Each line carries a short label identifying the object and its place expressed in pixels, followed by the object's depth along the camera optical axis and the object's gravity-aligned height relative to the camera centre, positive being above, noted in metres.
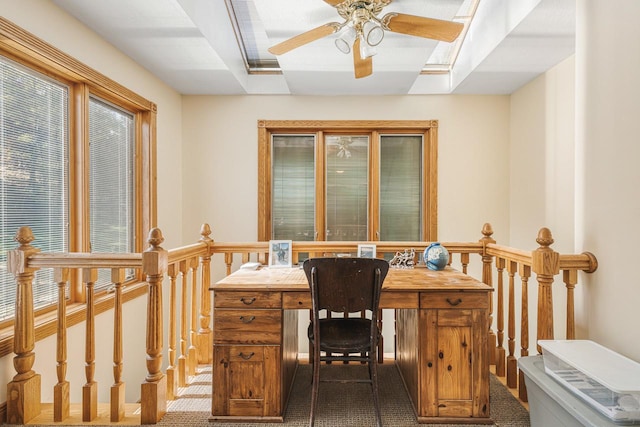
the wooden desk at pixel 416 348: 1.88 -0.72
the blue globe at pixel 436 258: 2.39 -0.31
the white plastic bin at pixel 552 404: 1.32 -0.76
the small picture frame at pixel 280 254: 2.57 -0.30
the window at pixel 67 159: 2.04 +0.38
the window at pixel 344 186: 3.91 +0.29
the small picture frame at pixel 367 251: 2.61 -0.29
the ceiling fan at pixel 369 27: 1.86 +1.01
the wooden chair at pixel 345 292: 1.76 -0.40
